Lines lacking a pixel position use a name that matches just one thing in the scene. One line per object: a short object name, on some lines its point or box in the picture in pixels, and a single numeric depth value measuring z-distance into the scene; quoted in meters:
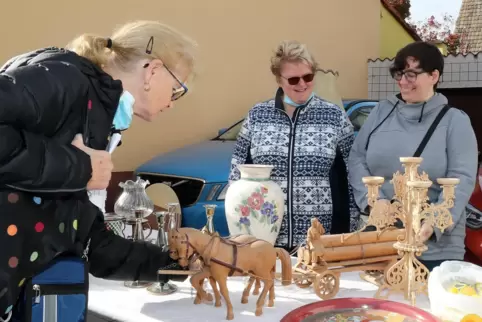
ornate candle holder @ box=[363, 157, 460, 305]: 1.39
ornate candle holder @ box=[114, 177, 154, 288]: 1.85
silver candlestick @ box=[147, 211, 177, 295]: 1.55
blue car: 3.68
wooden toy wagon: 1.49
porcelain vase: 1.72
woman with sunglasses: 2.21
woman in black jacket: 1.05
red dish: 1.27
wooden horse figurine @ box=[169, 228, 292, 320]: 1.39
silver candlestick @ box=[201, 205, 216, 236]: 1.56
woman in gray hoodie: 1.84
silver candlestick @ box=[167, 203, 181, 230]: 1.61
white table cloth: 1.38
